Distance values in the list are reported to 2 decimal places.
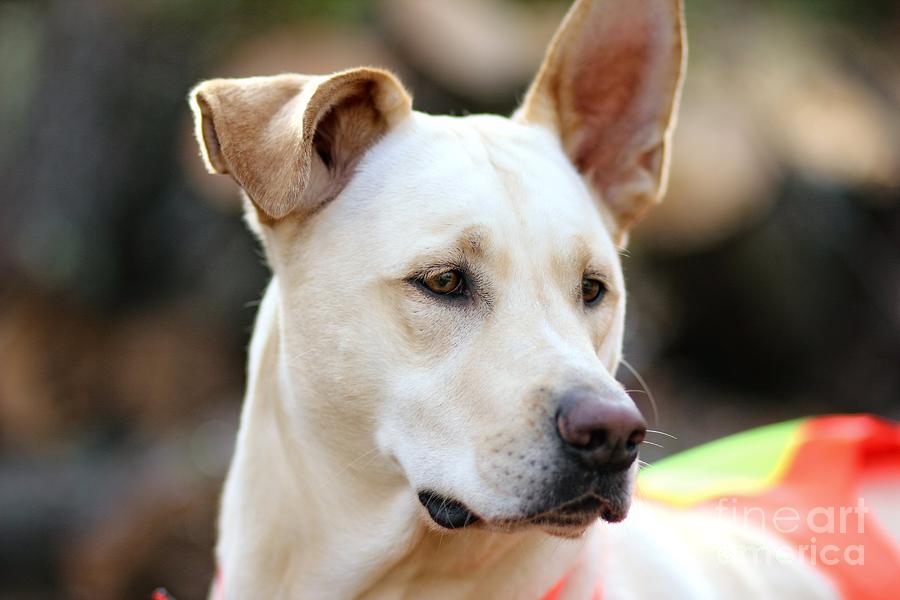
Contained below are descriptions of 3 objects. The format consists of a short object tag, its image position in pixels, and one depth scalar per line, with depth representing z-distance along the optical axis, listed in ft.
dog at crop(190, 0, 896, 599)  6.97
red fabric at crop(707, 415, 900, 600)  9.00
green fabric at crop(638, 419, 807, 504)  10.02
